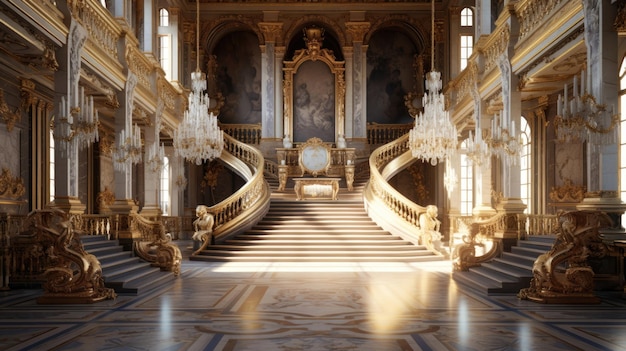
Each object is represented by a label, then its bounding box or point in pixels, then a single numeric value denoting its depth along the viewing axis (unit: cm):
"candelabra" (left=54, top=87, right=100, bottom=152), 1045
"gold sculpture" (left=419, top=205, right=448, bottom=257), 1609
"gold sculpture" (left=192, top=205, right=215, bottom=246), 1616
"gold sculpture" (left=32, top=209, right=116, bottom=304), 877
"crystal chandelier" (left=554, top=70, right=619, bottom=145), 870
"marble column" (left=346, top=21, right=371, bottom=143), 2430
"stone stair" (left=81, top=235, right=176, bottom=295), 987
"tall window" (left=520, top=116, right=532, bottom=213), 1811
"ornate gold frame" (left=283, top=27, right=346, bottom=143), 2470
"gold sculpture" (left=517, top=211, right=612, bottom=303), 853
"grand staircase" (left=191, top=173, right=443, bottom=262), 1539
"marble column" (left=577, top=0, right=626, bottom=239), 899
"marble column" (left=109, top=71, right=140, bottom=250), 1281
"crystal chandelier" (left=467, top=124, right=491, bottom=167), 1454
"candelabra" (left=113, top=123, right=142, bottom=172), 1344
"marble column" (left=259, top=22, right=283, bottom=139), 2439
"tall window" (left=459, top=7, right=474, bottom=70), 2261
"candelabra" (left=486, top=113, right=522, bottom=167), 1239
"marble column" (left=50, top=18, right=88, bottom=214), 1088
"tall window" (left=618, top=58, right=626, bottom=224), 1271
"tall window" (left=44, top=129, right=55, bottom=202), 1616
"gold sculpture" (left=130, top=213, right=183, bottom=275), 1229
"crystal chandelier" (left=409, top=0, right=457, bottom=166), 1583
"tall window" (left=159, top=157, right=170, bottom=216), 2350
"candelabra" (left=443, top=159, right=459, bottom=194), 2052
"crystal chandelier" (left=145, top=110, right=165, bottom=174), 1521
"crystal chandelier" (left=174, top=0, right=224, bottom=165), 1608
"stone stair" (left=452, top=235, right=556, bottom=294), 960
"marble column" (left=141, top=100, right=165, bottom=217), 1536
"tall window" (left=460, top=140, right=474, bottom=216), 2300
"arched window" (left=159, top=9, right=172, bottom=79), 2194
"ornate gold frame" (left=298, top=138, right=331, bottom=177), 2259
